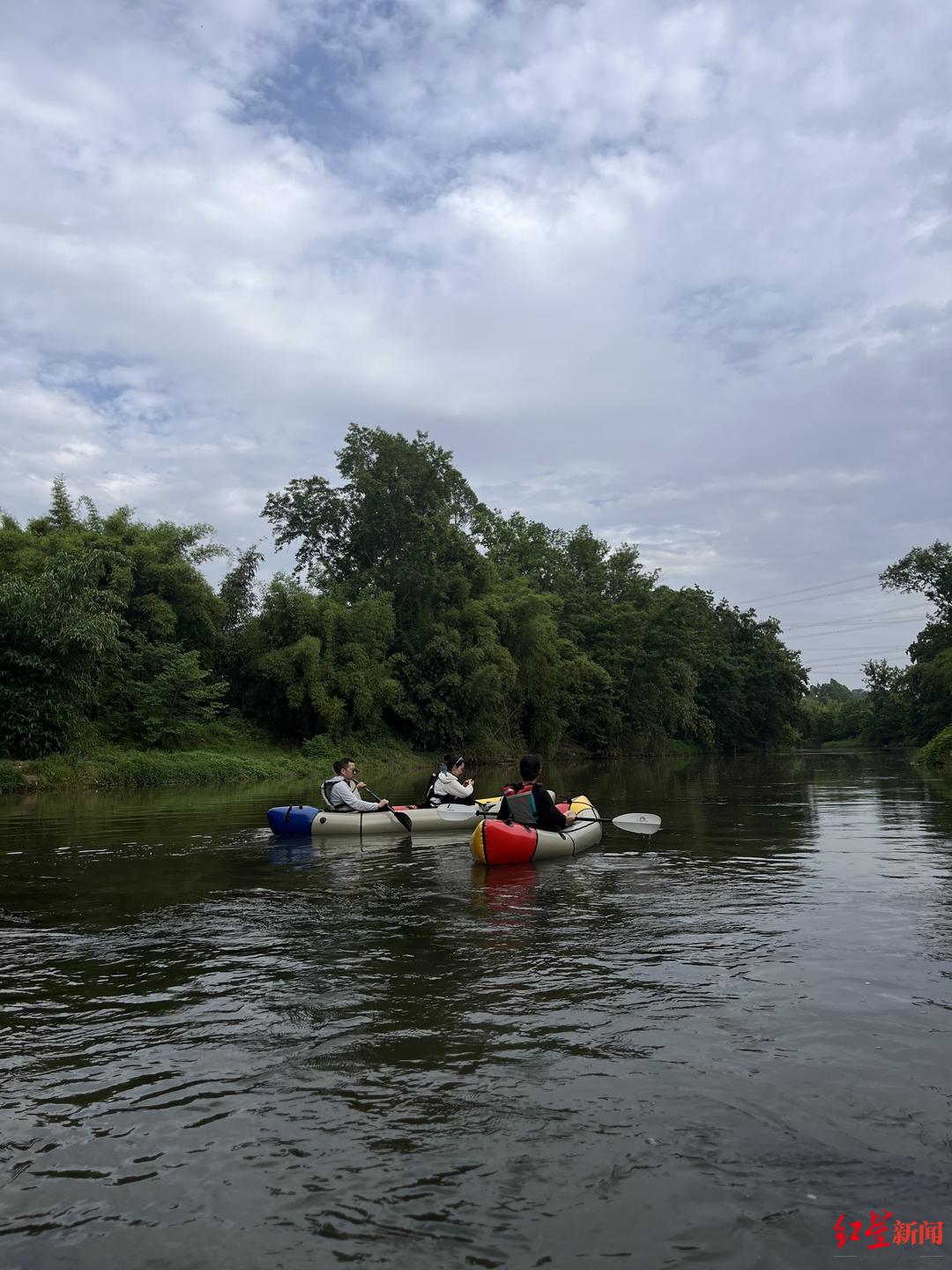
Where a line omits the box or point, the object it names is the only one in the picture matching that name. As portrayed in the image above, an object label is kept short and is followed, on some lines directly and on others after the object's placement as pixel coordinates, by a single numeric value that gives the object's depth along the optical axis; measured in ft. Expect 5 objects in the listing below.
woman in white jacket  45.80
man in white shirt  42.63
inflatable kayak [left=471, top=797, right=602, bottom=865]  33.19
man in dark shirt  35.32
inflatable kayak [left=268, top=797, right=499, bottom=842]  41.34
